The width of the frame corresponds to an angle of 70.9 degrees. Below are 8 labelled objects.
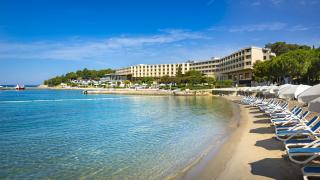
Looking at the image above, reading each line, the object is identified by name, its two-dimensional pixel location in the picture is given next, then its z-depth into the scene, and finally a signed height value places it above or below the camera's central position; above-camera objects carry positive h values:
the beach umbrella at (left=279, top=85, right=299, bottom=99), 13.43 -0.53
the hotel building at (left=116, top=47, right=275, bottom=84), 75.58 +8.57
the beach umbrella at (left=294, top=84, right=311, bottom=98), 13.05 -0.29
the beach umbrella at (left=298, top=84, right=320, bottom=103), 7.31 -0.34
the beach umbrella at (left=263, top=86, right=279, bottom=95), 23.14 -0.60
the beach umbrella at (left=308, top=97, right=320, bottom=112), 6.36 -0.61
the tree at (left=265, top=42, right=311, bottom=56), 81.37 +13.90
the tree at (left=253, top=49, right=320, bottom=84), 41.16 +3.57
